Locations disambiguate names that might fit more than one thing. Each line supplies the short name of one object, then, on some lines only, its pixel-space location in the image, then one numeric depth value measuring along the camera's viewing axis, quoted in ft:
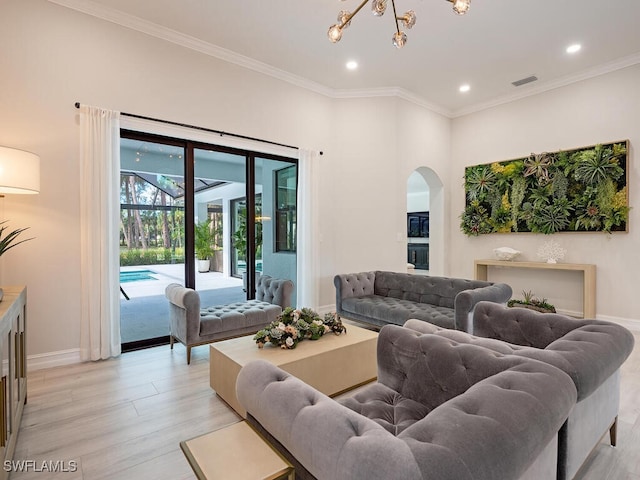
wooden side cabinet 5.42
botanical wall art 15.37
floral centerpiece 8.84
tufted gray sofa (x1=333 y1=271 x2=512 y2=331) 11.62
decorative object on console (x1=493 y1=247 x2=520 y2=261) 18.38
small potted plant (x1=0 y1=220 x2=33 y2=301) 9.77
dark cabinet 35.96
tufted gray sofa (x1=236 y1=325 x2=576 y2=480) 2.93
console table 15.67
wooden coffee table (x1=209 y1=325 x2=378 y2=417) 8.07
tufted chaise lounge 10.94
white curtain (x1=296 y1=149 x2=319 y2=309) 17.02
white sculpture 17.02
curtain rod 12.12
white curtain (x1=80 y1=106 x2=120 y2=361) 11.16
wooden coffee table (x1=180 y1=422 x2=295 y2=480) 3.56
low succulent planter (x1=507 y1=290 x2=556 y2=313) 16.28
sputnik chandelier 6.69
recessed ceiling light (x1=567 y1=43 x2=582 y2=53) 14.06
